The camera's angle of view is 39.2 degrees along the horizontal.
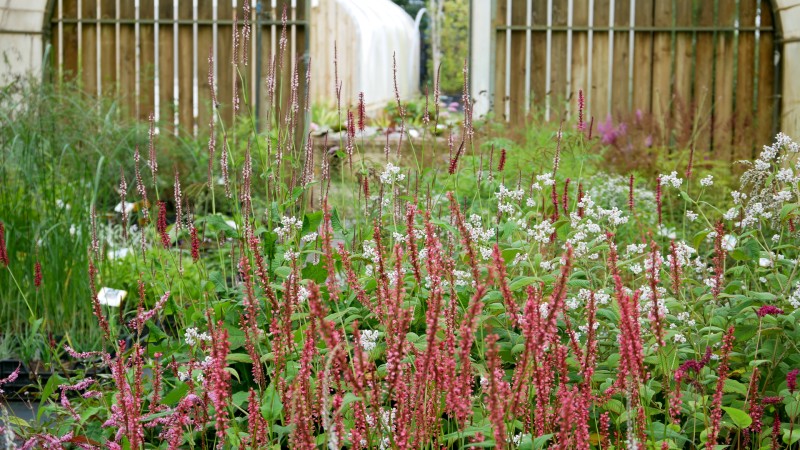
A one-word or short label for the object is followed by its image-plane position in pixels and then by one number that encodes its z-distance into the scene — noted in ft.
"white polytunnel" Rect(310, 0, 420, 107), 51.98
